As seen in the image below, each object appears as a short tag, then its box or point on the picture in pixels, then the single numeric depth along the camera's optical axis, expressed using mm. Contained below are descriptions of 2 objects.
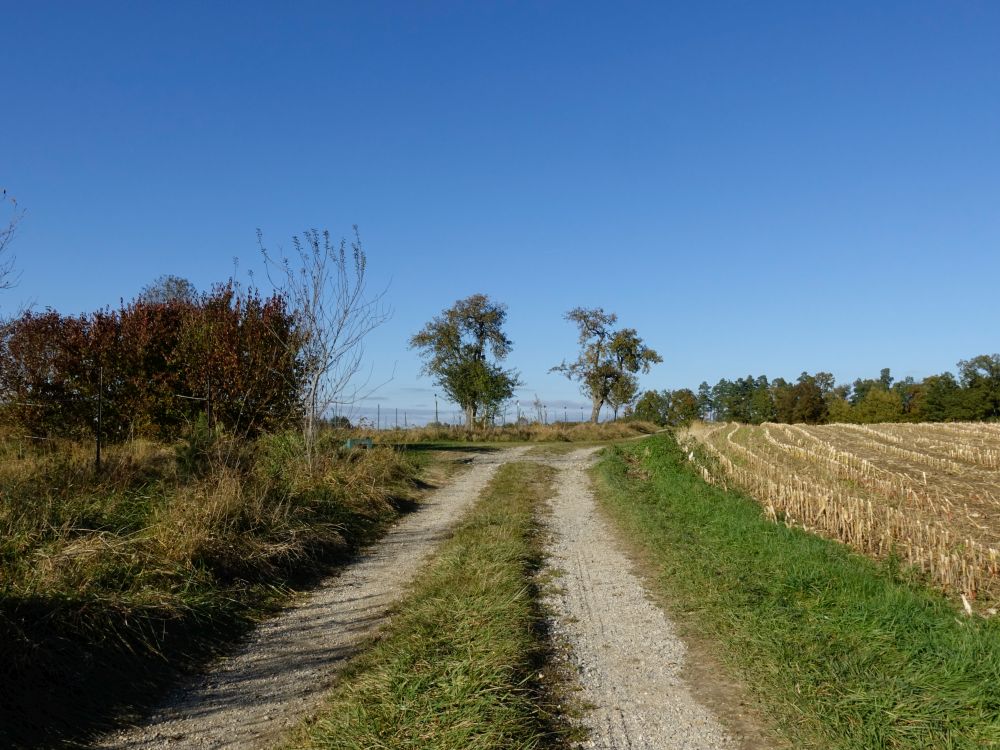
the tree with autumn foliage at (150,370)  16062
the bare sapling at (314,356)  14594
